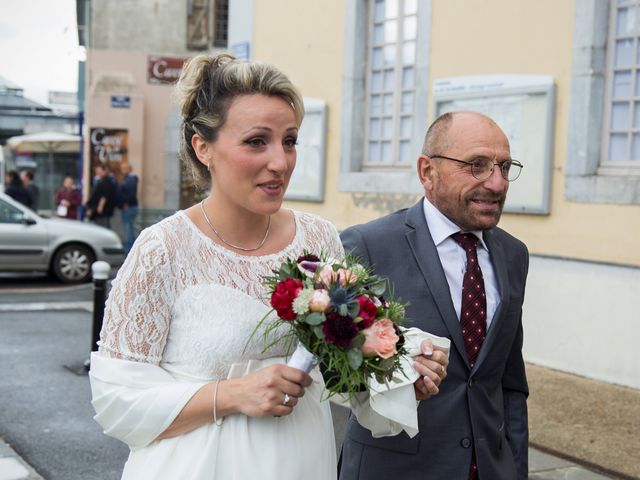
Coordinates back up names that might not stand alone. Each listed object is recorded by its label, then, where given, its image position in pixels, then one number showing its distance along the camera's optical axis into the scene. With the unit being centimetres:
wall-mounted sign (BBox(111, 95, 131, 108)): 2764
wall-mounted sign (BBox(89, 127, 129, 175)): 2719
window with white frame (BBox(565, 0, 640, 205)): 870
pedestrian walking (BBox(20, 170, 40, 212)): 2389
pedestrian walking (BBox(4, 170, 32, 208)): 2256
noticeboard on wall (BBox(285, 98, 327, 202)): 1273
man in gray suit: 306
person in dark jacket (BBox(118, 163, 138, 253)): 1998
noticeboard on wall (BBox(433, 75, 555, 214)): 921
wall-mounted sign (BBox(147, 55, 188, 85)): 2845
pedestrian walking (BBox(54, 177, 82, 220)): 2353
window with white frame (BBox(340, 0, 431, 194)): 1145
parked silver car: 1550
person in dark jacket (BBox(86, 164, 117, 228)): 1986
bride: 231
